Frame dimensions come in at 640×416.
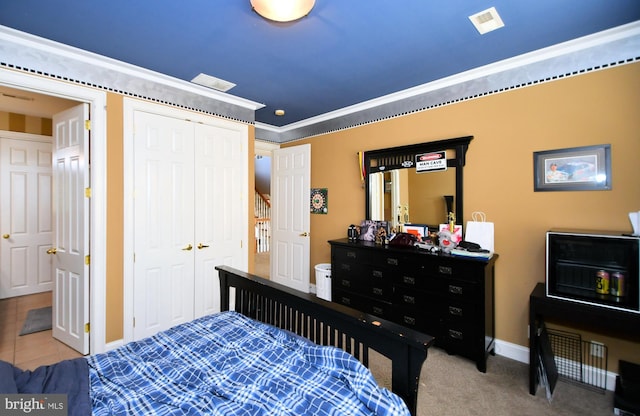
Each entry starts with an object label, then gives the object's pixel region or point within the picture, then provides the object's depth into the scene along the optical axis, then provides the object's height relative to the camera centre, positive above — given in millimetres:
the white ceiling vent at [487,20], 1947 +1267
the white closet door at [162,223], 2910 -133
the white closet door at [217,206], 3342 +43
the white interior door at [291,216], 4371 -103
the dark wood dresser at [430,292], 2463 -780
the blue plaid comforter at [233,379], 1117 -730
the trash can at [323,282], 3793 -942
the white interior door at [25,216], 4293 -76
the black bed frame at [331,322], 1207 -587
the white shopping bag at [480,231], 2792 -219
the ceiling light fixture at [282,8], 1722 +1177
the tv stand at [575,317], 1885 -734
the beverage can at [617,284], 1961 -508
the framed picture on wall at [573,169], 2271 +307
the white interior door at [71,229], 2660 -170
